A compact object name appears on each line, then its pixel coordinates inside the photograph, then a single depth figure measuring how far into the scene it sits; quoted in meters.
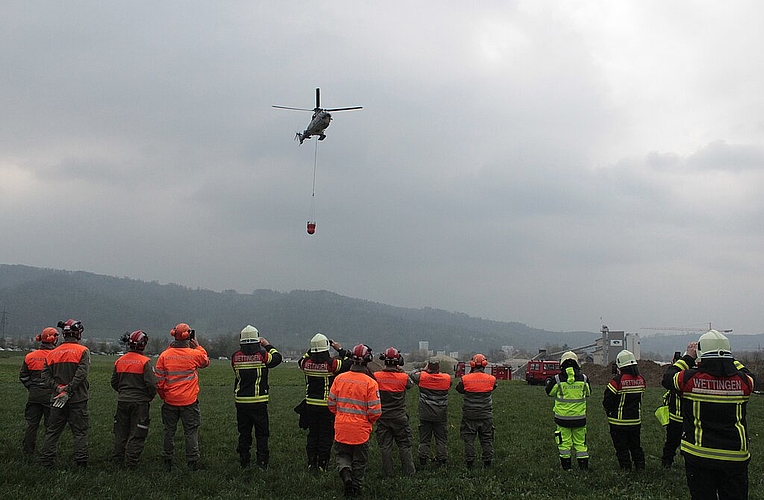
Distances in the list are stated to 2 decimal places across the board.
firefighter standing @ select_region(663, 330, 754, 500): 7.15
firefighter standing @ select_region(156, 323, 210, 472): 10.99
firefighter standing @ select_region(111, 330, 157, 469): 10.70
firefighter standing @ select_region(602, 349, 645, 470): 11.22
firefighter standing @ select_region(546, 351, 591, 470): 11.02
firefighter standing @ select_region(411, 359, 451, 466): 12.18
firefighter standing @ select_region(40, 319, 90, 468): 10.43
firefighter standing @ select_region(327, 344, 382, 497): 9.41
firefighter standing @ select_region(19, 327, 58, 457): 11.58
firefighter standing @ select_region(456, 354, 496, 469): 12.04
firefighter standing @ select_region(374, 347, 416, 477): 10.95
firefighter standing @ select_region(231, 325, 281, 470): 11.13
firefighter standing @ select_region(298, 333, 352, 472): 11.15
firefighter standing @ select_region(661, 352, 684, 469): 11.39
